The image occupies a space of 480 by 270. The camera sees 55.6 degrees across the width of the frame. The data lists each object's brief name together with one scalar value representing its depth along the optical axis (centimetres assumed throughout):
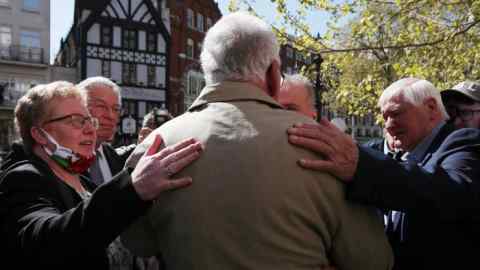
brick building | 3741
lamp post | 797
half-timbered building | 3300
